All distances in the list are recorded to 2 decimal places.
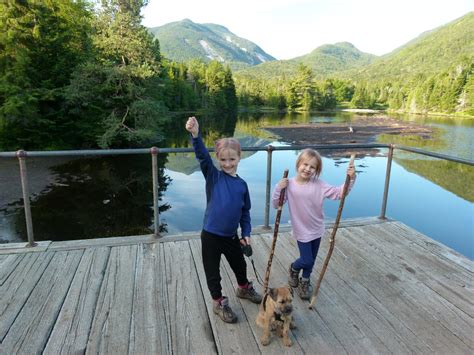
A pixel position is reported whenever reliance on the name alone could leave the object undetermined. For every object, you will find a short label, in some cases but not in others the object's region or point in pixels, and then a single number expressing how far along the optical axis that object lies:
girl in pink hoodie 2.30
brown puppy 1.89
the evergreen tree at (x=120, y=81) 18.27
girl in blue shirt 2.09
